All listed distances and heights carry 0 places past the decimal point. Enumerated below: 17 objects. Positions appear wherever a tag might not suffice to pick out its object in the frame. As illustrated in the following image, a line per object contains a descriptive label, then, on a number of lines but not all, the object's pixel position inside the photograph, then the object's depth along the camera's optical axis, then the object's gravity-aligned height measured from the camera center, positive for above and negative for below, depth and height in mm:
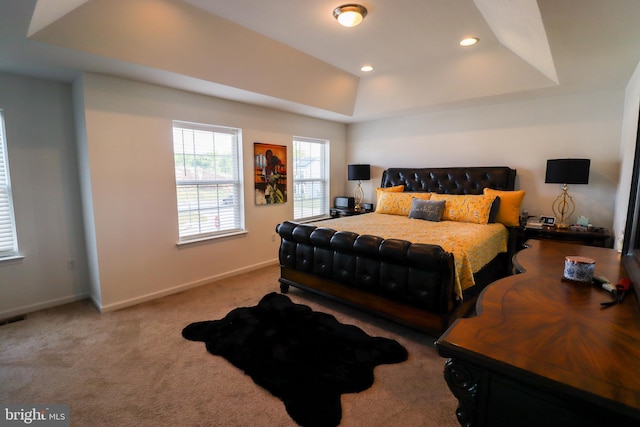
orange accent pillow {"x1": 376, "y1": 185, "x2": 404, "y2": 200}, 4861 -204
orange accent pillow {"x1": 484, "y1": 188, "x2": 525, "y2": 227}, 3803 -397
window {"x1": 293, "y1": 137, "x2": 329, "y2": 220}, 5090 -13
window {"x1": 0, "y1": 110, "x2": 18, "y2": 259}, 2871 -340
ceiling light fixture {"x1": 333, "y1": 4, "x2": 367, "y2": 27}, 2496 +1383
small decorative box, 1408 -435
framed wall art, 4344 +63
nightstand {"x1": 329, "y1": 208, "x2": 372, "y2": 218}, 5335 -616
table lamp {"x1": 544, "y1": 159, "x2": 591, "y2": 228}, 3389 +52
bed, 2445 -660
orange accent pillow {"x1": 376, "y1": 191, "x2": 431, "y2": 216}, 4387 -370
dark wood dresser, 738 -505
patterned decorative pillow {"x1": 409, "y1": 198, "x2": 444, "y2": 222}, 3930 -426
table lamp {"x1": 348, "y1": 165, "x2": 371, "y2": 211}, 5359 +78
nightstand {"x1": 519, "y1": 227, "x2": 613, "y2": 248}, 3266 -653
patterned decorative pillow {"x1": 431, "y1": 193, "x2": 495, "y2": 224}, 3752 -392
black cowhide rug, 1911 -1367
